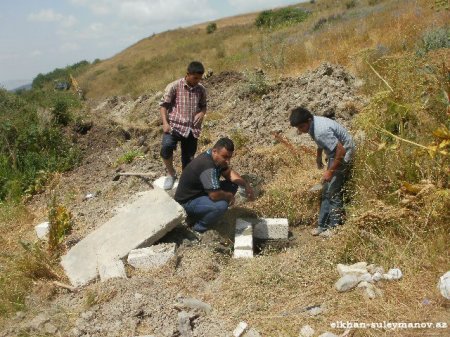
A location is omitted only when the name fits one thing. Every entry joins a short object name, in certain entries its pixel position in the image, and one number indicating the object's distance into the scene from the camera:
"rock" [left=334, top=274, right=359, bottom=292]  3.25
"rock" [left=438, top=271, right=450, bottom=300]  2.88
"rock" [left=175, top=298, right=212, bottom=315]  3.40
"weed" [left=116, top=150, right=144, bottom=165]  7.16
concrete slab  4.26
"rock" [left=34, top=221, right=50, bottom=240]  5.08
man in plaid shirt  5.17
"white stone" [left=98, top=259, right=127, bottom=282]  4.01
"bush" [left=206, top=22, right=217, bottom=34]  31.54
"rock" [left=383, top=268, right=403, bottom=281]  3.24
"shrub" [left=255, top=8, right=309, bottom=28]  23.49
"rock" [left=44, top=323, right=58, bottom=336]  3.37
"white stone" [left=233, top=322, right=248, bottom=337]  3.06
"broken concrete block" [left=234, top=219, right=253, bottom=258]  4.30
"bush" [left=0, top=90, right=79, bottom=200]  7.16
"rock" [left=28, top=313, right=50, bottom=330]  3.43
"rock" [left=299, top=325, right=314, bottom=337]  2.91
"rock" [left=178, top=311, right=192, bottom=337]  3.19
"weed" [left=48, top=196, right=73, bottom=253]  4.66
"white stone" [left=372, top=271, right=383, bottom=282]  3.27
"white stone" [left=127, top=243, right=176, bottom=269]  4.09
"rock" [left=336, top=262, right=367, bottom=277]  3.35
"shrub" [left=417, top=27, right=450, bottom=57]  6.93
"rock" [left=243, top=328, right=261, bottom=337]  3.03
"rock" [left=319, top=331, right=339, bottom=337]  2.82
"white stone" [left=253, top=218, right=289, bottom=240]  4.73
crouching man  4.41
